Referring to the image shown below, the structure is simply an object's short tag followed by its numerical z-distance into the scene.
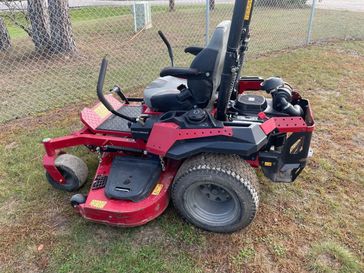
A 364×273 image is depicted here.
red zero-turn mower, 2.36
